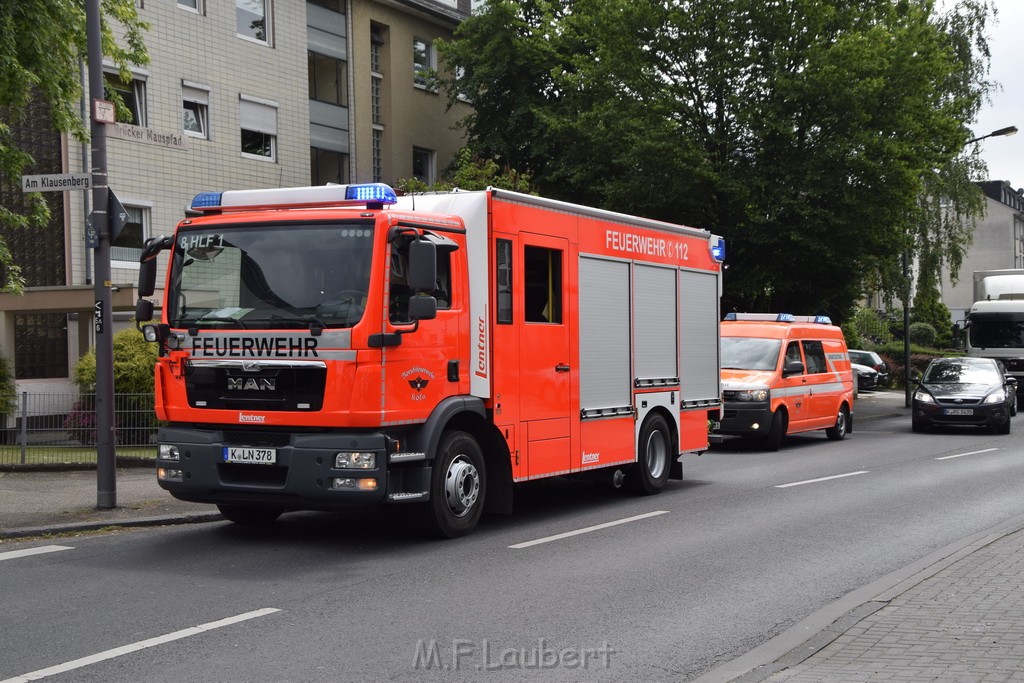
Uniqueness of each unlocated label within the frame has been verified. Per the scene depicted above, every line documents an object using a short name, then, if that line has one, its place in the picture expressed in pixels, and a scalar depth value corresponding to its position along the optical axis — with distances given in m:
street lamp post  32.72
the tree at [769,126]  26.19
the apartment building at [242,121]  22.83
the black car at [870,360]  43.01
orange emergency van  19.97
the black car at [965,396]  23.94
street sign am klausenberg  11.15
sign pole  11.20
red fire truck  8.89
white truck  33.31
